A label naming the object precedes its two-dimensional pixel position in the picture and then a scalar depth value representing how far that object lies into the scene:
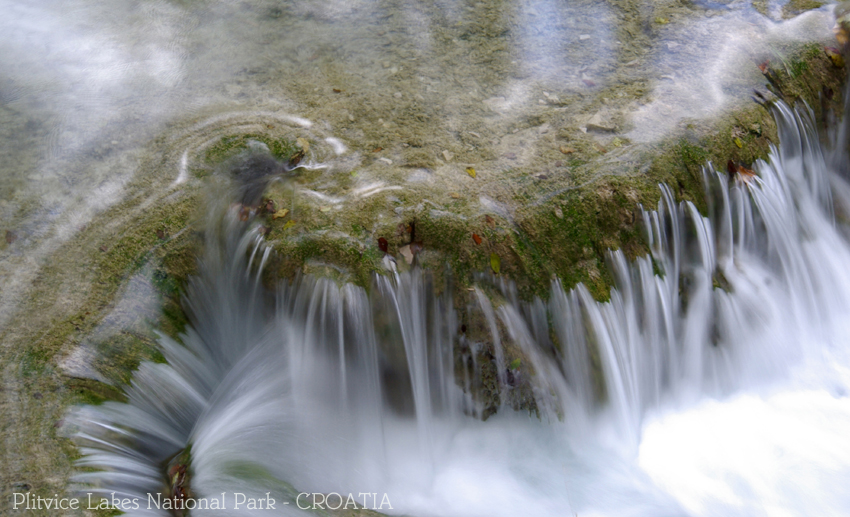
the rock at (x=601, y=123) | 4.31
